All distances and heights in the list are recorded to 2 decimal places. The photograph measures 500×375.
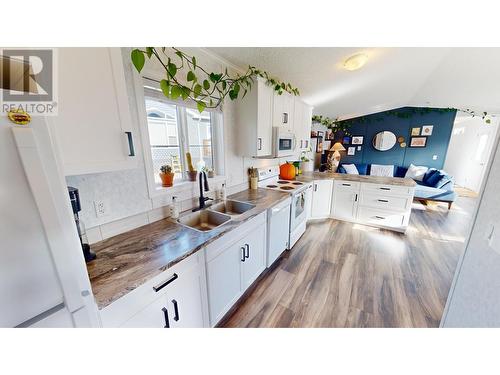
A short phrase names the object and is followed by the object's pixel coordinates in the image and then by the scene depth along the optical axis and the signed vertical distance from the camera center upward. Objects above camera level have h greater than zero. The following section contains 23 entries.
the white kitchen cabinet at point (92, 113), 0.75 +0.16
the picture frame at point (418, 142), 5.13 +0.16
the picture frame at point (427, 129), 5.04 +0.50
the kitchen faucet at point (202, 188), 1.69 -0.39
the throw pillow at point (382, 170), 5.38 -0.68
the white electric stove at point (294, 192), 2.48 -0.65
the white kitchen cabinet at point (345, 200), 3.32 -0.99
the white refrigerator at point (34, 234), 0.42 -0.22
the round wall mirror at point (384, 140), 5.47 +0.22
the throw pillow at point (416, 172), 4.83 -0.67
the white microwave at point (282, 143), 2.38 +0.06
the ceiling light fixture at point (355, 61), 2.03 +1.00
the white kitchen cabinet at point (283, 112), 2.35 +0.49
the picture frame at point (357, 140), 5.83 +0.24
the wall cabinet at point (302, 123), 2.92 +0.42
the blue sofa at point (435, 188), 4.11 -0.95
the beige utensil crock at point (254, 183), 2.43 -0.48
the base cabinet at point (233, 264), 1.29 -0.96
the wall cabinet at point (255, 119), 2.00 +0.33
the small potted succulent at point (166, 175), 1.56 -0.24
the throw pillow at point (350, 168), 5.40 -0.63
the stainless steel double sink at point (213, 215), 1.60 -0.64
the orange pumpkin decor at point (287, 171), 3.12 -0.41
